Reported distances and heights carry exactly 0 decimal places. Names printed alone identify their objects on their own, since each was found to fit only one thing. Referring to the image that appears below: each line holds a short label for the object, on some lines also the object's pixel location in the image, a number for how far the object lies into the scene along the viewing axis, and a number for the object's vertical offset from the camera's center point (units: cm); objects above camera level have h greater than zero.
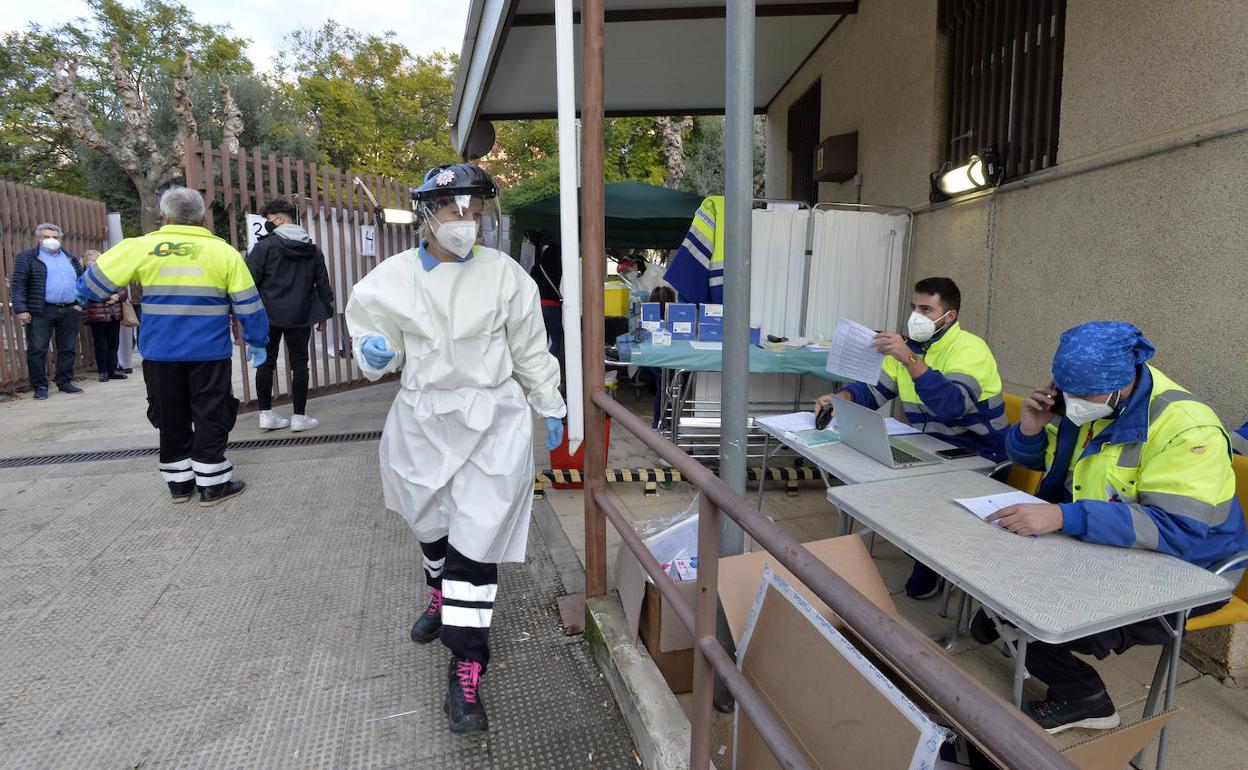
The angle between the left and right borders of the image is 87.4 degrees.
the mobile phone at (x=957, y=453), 282 -69
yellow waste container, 657 -3
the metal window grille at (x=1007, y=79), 363 +130
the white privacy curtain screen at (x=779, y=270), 479 +19
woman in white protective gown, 219 -37
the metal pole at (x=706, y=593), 157 -72
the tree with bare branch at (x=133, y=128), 1384 +391
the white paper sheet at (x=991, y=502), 205 -67
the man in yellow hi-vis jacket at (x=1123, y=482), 183 -56
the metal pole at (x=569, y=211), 246 +33
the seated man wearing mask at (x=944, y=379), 292 -38
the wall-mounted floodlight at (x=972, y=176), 392 +73
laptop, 256 -59
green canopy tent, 816 +105
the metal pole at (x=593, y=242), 243 +21
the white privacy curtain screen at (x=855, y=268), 489 +20
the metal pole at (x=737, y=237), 186 +18
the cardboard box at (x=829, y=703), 125 -87
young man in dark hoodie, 535 +5
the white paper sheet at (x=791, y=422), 317 -64
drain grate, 484 -118
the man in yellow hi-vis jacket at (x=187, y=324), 372 -15
